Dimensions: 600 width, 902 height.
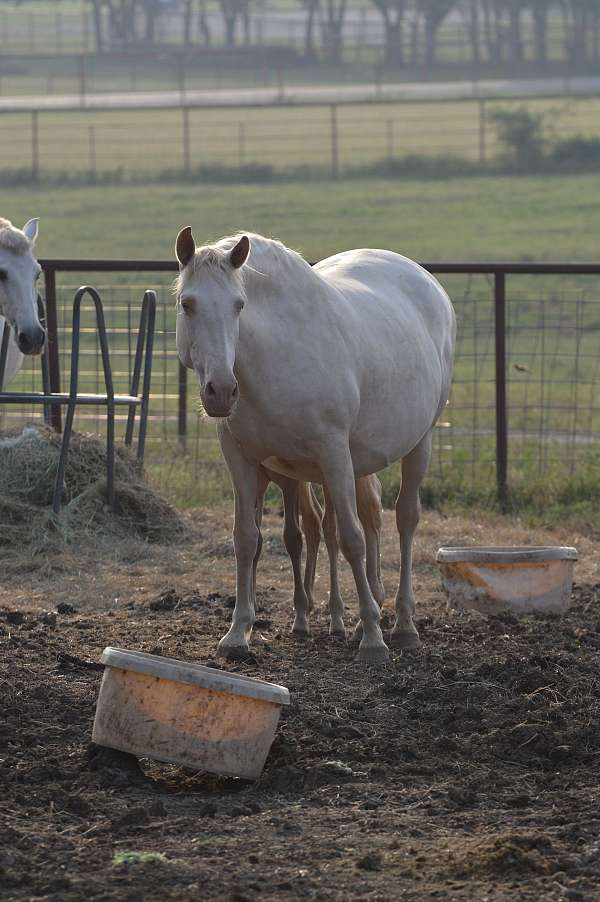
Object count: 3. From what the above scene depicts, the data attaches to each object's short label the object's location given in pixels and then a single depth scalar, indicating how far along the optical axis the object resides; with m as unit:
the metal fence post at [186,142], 73.73
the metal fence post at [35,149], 71.18
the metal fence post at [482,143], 76.07
